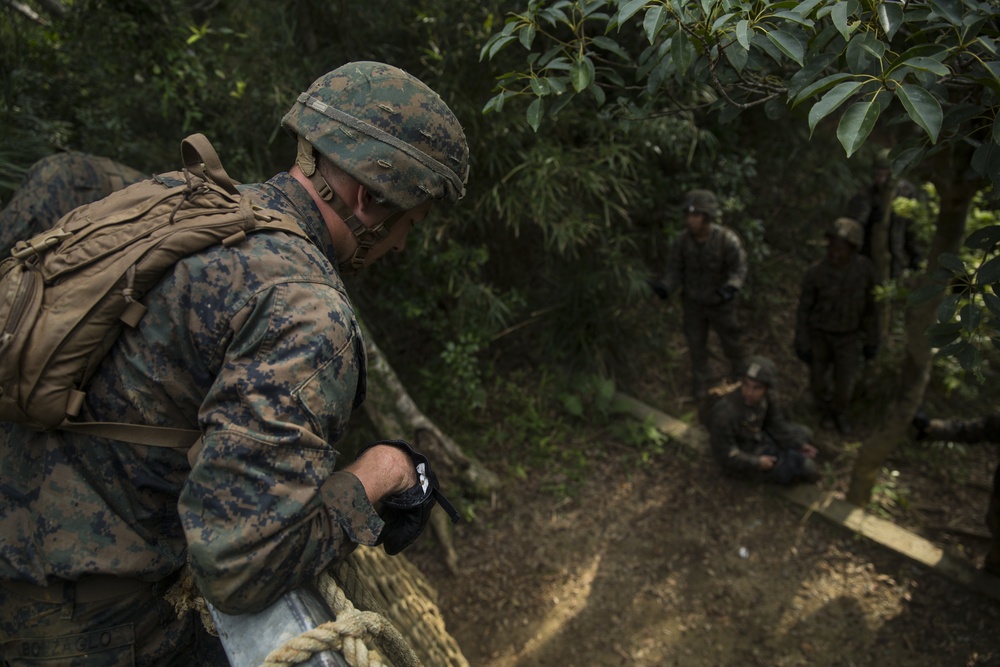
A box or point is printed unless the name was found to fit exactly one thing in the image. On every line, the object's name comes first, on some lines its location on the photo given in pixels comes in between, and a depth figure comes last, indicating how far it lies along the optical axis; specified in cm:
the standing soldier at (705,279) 522
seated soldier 450
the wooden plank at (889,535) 381
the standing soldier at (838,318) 505
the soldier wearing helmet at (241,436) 118
